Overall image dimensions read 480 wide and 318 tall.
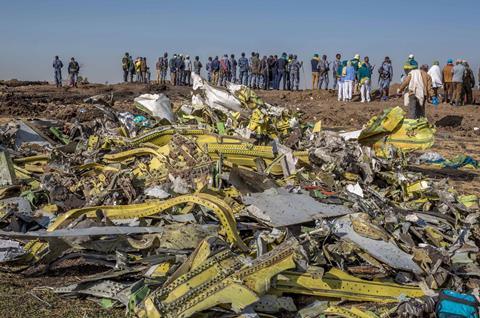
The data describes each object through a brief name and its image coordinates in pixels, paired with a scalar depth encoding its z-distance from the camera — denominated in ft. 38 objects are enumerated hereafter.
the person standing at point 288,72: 82.28
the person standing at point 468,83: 60.49
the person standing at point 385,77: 67.51
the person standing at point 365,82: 65.72
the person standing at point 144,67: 92.89
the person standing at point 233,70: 84.73
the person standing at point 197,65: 86.53
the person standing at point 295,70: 81.71
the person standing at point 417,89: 39.45
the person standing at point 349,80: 65.52
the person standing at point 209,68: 85.41
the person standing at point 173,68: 88.58
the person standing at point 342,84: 66.39
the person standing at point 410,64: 50.14
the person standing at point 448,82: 61.11
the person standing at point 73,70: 87.92
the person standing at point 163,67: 92.07
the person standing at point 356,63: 67.41
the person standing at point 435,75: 50.24
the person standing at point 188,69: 89.45
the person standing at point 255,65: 82.94
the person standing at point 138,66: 92.32
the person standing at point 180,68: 88.61
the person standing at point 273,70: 82.58
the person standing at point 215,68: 84.74
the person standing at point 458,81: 59.57
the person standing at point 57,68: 88.69
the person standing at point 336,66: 73.73
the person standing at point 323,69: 77.77
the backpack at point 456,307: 12.85
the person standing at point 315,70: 78.33
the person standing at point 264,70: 82.79
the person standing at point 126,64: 92.27
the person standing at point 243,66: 84.17
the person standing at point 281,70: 81.56
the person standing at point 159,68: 92.12
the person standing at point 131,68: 92.63
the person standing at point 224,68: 84.07
